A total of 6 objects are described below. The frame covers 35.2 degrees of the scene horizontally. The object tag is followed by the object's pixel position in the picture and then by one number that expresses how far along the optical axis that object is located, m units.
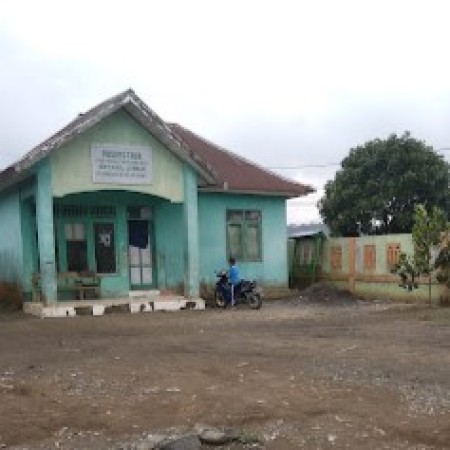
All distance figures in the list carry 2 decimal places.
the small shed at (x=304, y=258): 22.22
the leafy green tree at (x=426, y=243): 16.47
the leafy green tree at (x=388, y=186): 27.59
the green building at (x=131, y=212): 16.47
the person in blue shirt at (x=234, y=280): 18.02
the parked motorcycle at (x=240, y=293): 17.73
